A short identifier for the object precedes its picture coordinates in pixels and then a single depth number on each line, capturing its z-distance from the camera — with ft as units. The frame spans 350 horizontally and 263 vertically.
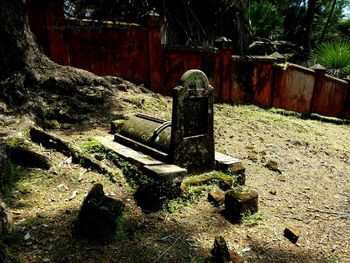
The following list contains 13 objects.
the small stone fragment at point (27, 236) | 9.37
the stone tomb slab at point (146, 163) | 12.09
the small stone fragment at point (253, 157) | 18.94
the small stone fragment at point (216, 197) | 12.76
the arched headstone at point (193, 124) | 13.26
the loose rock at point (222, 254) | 9.29
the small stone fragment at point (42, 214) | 10.51
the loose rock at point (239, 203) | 11.95
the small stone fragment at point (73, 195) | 11.92
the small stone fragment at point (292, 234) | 11.44
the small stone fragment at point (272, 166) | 17.70
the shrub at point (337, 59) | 37.51
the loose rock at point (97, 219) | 9.63
